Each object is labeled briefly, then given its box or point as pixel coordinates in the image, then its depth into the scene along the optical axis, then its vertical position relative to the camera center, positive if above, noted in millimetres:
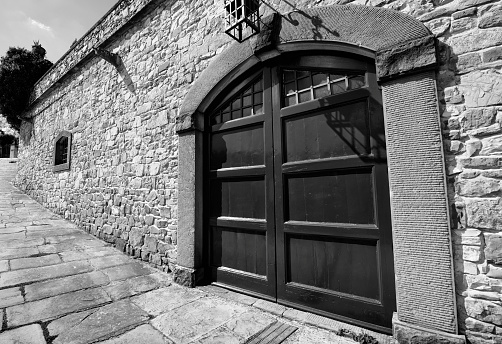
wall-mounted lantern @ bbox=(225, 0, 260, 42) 2457 +1907
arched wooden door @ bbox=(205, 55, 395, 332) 2184 -40
